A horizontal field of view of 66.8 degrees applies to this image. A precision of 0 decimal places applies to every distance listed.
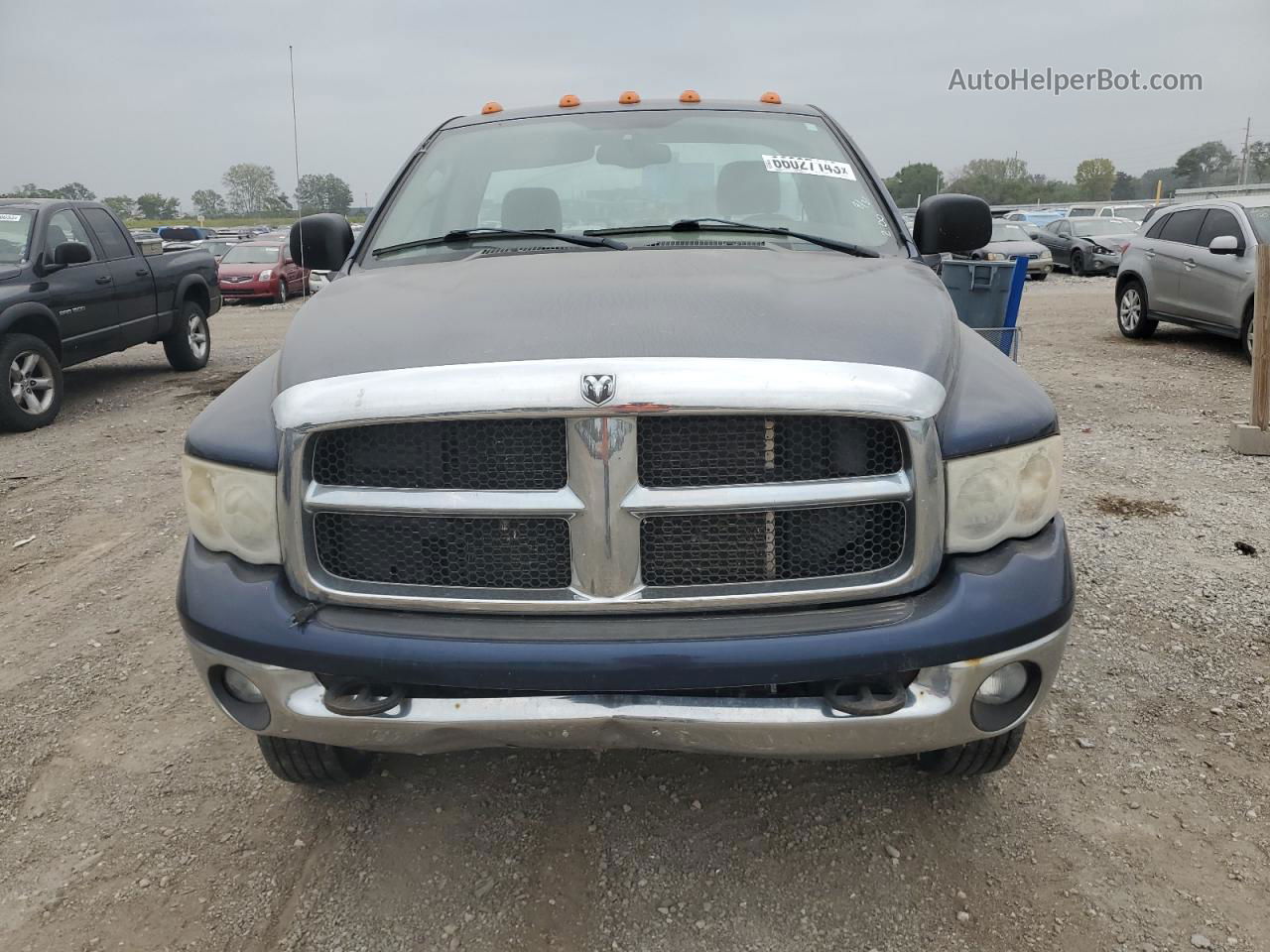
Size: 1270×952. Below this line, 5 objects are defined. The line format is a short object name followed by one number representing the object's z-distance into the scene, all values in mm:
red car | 20391
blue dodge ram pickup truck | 1901
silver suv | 9586
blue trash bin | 7551
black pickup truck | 7789
